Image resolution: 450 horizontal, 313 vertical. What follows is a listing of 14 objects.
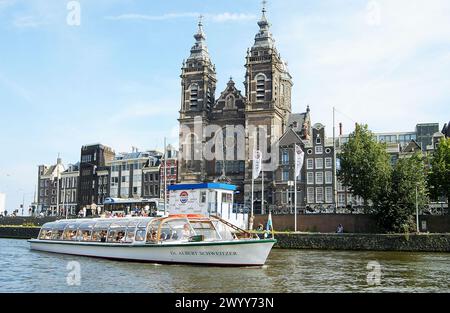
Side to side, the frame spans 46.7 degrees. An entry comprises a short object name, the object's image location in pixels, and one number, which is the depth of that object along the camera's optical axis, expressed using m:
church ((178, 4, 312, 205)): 96.25
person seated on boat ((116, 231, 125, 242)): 38.83
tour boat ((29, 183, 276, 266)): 32.22
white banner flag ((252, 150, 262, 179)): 72.81
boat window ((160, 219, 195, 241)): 35.47
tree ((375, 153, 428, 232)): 61.22
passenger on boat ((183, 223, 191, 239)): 35.47
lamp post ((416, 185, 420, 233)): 60.32
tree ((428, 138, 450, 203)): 67.69
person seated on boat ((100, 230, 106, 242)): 40.08
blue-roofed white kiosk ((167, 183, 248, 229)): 57.88
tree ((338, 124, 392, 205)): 69.06
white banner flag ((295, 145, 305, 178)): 68.19
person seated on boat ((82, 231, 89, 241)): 42.53
